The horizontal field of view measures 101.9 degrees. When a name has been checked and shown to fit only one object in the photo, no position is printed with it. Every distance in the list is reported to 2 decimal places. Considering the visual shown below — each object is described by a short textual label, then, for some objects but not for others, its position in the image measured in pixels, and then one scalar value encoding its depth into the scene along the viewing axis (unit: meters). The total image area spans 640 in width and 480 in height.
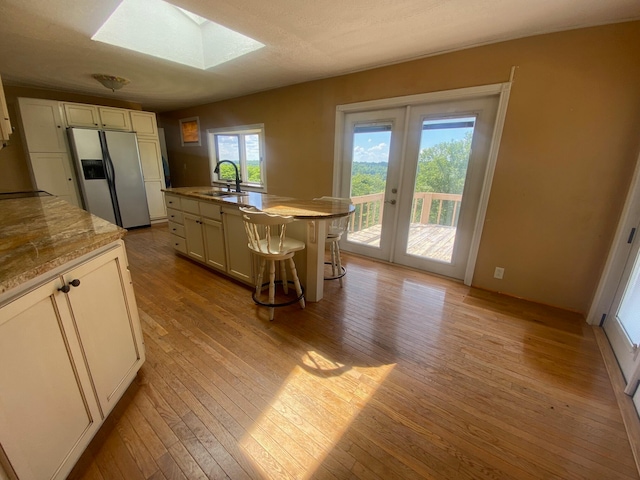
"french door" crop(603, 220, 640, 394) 1.55
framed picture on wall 5.36
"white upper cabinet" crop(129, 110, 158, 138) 4.67
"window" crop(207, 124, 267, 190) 4.49
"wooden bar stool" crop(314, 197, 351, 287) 2.66
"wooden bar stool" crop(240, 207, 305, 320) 1.92
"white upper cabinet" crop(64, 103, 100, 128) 3.99
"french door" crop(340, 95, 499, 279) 2.64
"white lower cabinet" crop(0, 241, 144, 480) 0.81
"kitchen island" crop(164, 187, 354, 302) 2.25
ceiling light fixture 3.34
